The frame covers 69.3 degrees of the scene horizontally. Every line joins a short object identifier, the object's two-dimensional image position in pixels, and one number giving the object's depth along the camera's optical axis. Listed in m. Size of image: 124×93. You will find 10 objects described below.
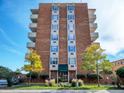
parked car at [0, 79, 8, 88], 17.45
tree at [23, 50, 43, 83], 18.19
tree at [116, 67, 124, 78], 15.87
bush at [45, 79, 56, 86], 16.74
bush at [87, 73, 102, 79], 23.13
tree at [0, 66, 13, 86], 29.86
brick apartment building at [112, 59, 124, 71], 33.38
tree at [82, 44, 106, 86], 17.27
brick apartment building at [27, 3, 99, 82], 24.40
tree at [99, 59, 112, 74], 16.77
